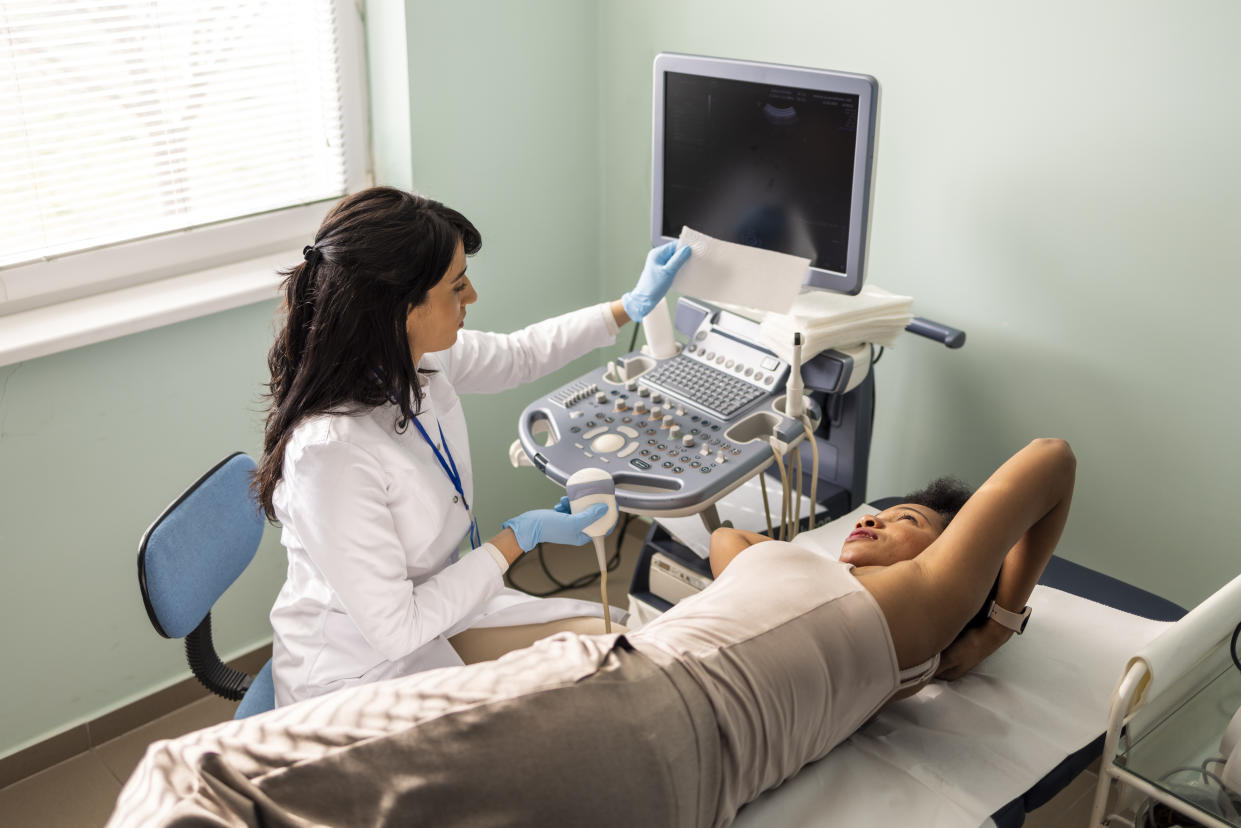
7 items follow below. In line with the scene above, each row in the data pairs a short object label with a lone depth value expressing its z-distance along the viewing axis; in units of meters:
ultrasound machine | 1.76
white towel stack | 1.84
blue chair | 1.54
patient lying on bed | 1.07
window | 1.99
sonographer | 1.50
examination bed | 1.36
